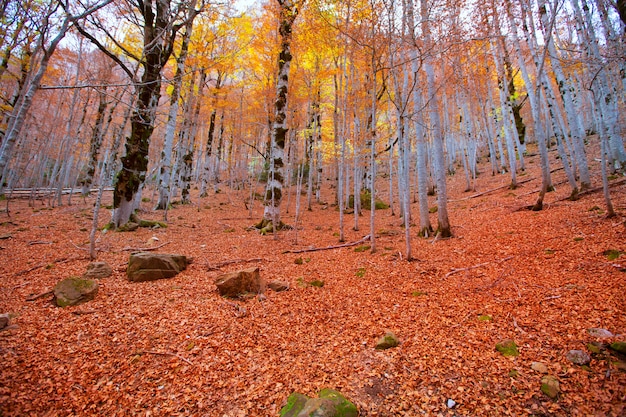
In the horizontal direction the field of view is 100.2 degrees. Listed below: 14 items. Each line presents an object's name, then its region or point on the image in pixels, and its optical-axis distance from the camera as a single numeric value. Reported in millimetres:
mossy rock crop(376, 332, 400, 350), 3121
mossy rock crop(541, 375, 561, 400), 2201
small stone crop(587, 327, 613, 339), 2676
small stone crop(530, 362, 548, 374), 2448
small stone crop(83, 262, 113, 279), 4816
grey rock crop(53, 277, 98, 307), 3887
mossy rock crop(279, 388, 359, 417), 2035
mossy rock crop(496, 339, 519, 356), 2758
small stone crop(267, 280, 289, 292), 4926
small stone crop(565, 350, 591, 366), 2449
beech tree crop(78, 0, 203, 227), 7891
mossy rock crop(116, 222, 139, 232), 8297
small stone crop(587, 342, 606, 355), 2523
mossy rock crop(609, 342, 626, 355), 2416
